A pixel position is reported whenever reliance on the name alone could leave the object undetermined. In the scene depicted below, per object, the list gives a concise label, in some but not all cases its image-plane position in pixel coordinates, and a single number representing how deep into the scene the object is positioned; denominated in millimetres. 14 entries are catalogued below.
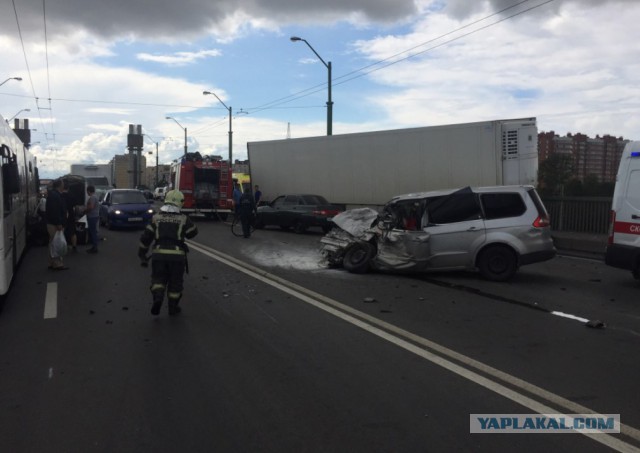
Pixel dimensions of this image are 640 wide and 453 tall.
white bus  7657
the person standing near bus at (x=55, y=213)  10914
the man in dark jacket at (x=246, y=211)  18422
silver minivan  9914
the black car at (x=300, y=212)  20516
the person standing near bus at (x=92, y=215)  13953
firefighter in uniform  7078
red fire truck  25828
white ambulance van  9094
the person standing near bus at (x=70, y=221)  13938
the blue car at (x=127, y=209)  20234
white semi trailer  16406
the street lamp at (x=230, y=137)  40375
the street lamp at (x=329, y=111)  25919
